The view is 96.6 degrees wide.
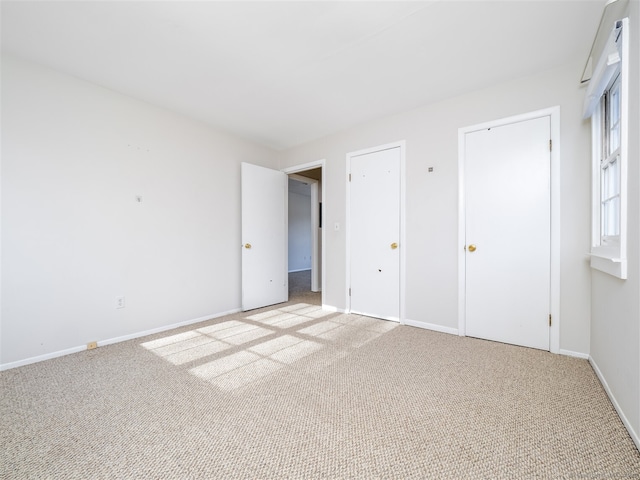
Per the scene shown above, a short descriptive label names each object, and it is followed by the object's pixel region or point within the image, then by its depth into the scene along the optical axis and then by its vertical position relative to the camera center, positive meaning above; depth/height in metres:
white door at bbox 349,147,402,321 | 3.37 +0.05
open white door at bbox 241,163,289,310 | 3.96 +0.02
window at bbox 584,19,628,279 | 1.55 +0.57
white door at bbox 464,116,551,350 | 2.49 +0.05
